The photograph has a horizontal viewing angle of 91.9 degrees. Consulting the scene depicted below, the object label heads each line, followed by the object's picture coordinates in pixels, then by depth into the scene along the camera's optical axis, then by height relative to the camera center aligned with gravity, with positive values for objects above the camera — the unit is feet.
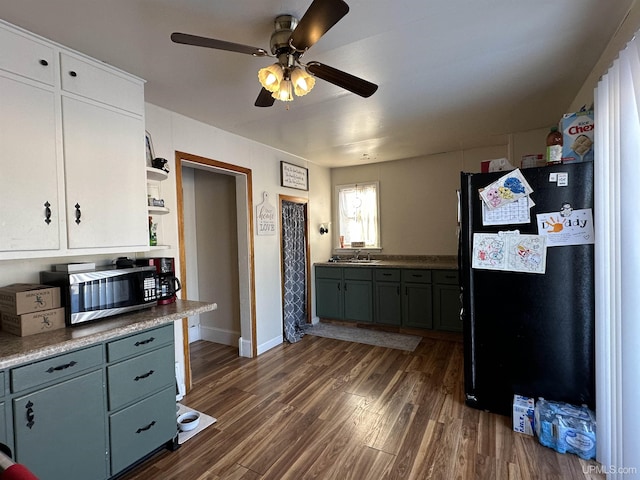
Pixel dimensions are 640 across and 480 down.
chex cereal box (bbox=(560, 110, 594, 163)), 6.59 +2.01
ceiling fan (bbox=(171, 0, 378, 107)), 4.36 +2.86
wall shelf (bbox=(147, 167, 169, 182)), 7.80 +1.71
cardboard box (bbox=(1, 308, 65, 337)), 5.21 -1.39
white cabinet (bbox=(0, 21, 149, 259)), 5.37 +1.75
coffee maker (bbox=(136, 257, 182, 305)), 7.39 -0.96
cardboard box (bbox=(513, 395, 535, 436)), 6.98 -4.20
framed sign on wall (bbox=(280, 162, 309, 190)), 13.48 +2.75
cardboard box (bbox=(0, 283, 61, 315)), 5.21 -0.97
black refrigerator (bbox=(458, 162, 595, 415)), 6.68 -1.90
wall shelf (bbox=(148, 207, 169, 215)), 7.89 +0.75
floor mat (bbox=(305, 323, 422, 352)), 12.78 -4.56
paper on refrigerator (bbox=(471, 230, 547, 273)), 7.01 -0.50
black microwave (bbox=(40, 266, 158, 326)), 5.83 -1.03
